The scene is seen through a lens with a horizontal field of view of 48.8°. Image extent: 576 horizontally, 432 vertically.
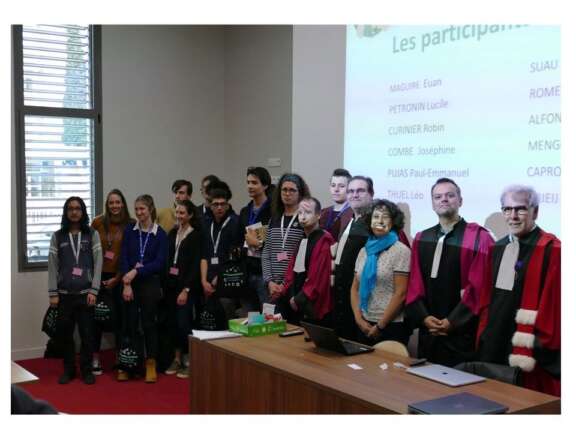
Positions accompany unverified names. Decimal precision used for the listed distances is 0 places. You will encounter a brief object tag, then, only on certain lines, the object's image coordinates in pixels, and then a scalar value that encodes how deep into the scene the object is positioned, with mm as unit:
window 6152
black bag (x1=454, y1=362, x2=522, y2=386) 2867
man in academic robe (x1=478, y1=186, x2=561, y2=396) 3062
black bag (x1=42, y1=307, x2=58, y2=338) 5344
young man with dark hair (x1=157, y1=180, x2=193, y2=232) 5734
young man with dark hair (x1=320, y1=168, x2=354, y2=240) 4458
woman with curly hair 3793
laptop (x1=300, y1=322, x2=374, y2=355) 3146
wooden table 2475
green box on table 3592
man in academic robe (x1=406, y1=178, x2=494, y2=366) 3451
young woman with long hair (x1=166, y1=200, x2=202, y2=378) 5352
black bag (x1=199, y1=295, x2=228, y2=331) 5207
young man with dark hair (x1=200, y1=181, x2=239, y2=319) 5227
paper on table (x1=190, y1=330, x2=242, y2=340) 3489
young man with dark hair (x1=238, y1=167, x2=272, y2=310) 4891
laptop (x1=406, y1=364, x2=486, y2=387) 2654
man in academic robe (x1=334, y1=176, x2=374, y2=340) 4160
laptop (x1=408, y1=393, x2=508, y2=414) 2270
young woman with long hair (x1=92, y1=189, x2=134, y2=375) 5609
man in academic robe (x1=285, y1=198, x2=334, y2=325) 4266
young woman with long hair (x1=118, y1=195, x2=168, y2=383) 5340
